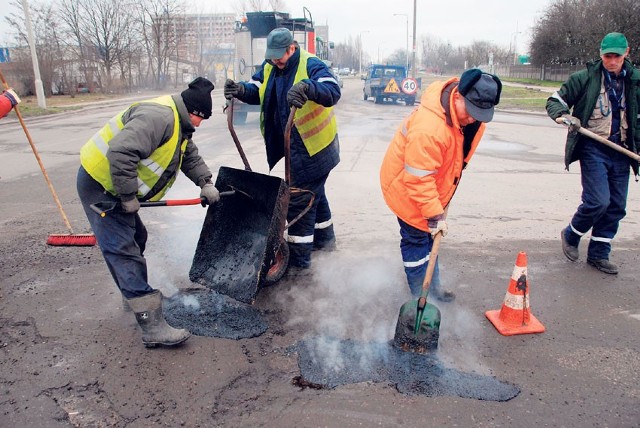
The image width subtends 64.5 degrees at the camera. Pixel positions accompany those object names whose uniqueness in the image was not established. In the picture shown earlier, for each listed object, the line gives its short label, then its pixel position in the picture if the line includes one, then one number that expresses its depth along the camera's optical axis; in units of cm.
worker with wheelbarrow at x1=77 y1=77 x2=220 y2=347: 279
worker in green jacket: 391
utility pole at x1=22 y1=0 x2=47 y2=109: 1852
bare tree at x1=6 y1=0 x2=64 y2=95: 2602
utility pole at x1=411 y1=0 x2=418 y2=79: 2529
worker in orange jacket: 283
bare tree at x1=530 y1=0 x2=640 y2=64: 2748
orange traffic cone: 321
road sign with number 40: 2184
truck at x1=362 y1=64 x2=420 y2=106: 2203
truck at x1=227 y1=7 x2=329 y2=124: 1447
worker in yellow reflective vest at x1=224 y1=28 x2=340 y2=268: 355
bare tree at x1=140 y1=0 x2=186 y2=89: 3738
